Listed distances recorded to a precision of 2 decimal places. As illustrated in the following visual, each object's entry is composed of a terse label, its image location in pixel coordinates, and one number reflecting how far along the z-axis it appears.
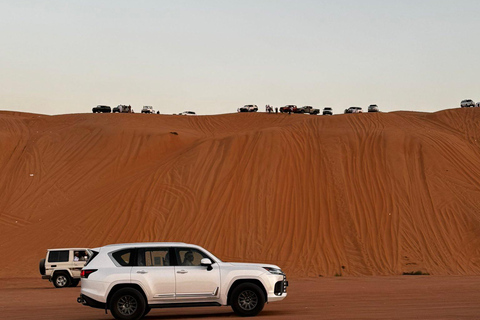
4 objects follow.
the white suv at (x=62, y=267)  26.52
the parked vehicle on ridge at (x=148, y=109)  71.19
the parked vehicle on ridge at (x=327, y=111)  73.38
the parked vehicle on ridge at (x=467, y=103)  68.63
